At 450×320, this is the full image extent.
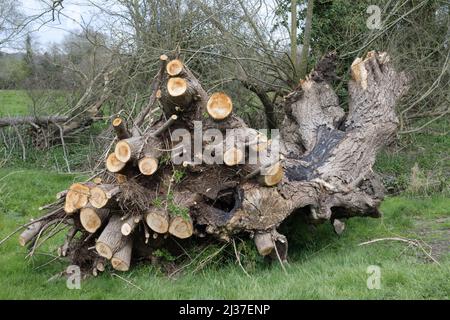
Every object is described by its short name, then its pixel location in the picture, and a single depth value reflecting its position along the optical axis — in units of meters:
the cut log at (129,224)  5.41
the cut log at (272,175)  5.64
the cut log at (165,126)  5.75
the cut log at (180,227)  5.52
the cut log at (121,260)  5.39
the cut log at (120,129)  5.63
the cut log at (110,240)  5.39
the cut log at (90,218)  5.54
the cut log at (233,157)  5.52
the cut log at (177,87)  5.57
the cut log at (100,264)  5.52
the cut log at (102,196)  5.39
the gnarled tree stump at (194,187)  5.52
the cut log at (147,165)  5.57
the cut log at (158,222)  5.49
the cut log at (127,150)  5.46
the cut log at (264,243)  5.57
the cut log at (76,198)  5.52
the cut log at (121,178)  5.66
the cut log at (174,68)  5.60
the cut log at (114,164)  5.51
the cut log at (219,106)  5.72
